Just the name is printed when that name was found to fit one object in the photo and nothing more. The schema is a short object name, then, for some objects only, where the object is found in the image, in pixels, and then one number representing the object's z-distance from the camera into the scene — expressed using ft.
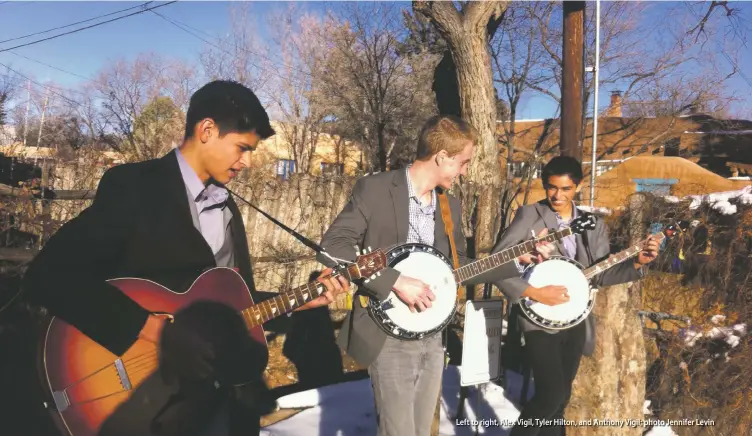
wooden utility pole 19.48
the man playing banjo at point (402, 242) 8.71
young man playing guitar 6.07
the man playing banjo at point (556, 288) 11.13
